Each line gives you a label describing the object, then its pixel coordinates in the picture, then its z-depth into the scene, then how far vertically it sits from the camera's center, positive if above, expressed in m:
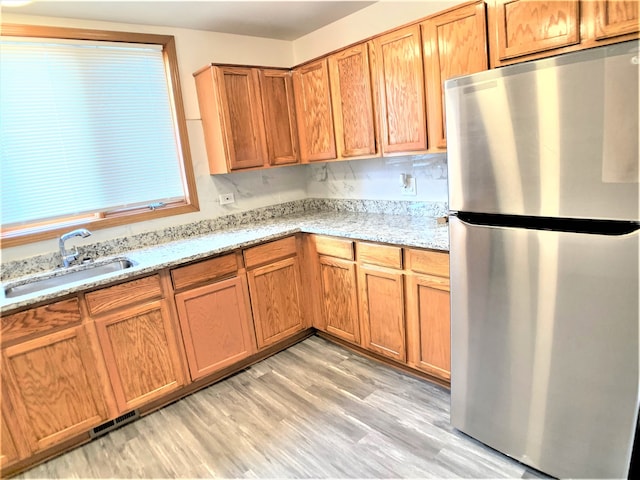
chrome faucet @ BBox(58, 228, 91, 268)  2.26 -0.38
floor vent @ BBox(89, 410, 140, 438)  2.13 -1.37
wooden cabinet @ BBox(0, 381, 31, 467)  1.80 -1.18
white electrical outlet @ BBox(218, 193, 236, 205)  3.01 -0.27
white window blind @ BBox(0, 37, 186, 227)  2.23 +0.28
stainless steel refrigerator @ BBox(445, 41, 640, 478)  1.25 -0.44
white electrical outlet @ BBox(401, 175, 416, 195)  2.69 -0.28
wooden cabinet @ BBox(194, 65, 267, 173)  2.65 +0.31
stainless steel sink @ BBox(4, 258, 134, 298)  2.13 -0.57
